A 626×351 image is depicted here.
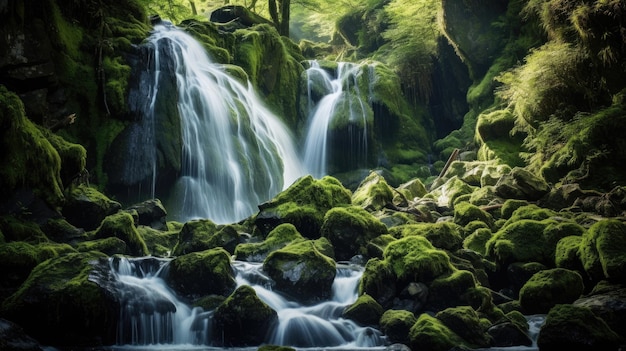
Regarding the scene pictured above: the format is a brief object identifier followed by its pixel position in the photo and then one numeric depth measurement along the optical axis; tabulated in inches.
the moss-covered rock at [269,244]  409.4
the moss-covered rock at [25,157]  398.3
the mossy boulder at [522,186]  554.3
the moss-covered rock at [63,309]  272.8
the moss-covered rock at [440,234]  416.5
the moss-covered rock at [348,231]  430.3
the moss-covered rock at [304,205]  459.2
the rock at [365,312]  327.6
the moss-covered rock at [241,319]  300.2
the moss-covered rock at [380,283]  347.3
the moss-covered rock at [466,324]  289.3
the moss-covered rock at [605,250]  335.6
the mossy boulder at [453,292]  336.5
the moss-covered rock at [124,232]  407.2
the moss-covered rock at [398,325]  303.7
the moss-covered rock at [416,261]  351.3
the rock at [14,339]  236.2
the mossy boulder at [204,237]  413.7
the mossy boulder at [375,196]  571.0
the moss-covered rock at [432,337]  279.1
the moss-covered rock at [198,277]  334.6
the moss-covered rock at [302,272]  353.4
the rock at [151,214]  494.9
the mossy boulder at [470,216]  512.4
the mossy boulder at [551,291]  339.3
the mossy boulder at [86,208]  449.4
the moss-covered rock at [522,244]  400.8
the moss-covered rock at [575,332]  261.7
